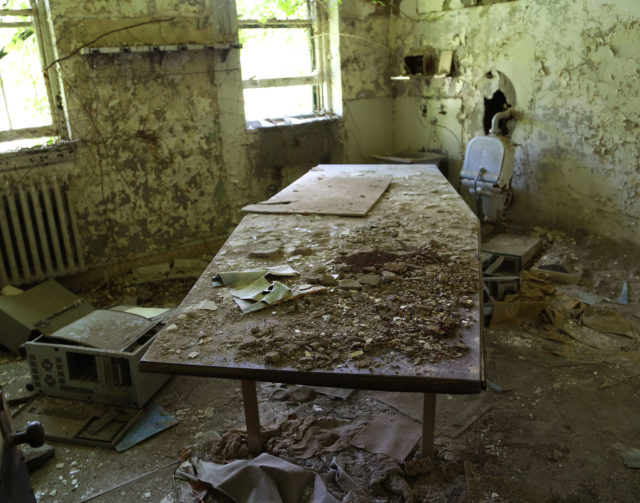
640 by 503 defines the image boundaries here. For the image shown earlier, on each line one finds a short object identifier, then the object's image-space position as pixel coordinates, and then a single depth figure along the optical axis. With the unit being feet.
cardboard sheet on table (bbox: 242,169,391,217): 9.00
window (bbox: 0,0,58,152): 12.00
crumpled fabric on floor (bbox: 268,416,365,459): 7.00
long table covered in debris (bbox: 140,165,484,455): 4.71
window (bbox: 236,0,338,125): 15.12
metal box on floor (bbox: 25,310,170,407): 8.21
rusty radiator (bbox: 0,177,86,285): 11.80
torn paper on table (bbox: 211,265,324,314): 5.83
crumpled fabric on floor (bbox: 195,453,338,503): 5.81
